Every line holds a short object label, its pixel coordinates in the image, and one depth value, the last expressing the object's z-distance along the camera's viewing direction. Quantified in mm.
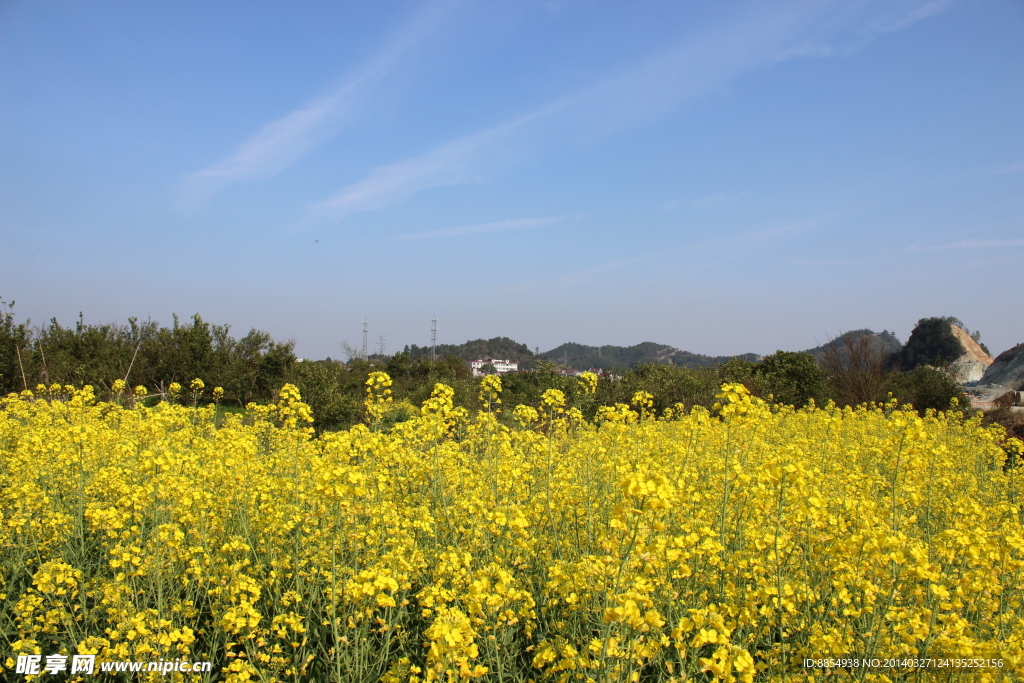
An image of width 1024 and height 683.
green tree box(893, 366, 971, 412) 16641
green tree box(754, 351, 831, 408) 18109
